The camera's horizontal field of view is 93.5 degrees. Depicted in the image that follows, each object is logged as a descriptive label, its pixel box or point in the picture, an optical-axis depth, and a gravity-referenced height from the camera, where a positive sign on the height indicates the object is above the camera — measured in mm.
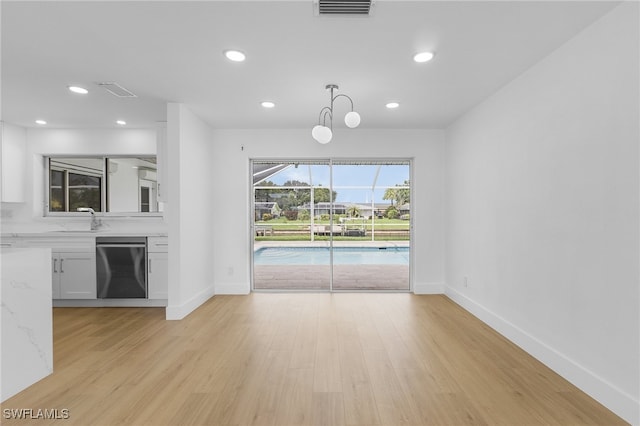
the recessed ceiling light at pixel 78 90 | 3045 +1312
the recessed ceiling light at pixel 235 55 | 2334 +1267
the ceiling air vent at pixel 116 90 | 2949 +1300
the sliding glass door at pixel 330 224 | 4938 -180
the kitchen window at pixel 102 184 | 4621 +498
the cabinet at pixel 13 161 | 4219 +810
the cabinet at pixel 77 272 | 3875 -713
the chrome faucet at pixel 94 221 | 4465 -67
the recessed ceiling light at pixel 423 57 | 2359 +1250
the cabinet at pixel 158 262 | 3830 -587
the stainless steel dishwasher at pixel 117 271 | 3859 -702
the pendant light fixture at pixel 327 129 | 2748 +818
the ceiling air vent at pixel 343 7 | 1764 +1241
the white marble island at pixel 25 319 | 1951 -702
